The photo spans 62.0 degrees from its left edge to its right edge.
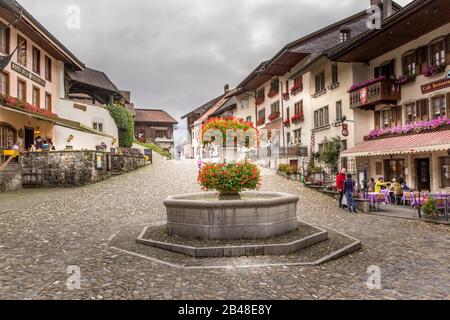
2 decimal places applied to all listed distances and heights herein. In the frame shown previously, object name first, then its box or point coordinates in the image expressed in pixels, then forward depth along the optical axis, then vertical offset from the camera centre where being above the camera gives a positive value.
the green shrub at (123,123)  38.36 +4.85
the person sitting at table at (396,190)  17.88 -1.25
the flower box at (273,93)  37.04 +7.38
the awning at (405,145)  16.30 +0.96
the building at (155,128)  68.19 +7.49
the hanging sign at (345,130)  24.44 +2.25
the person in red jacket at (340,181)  17.47 -0.76
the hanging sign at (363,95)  22.15 +4.20
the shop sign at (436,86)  17.81 +3.82
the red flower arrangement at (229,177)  9.73 -0.26
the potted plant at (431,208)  13.26 -1.59
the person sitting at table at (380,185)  18.53 -1.07
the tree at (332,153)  25.55 +0.82
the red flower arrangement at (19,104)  22.01 +4.21
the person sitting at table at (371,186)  20.22 -1.19
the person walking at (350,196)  16.42 -1.37
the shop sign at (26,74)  24.31 +6.69
